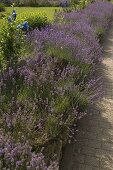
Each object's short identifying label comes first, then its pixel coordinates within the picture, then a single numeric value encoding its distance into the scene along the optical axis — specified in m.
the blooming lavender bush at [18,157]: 2.82
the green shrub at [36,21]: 8.98
